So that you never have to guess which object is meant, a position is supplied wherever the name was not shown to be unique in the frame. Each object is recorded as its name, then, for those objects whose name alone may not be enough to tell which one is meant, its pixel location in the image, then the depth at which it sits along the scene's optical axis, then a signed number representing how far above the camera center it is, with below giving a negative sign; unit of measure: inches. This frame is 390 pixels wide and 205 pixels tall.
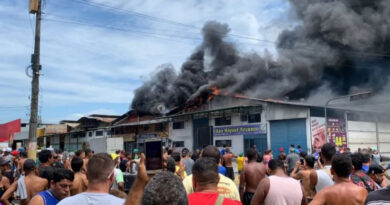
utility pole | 465.4 +62.3
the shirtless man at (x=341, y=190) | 141.0 -24.9
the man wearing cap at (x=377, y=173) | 199.8 -25.6
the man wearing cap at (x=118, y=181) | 254.5 -35.8
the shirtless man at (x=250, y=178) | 234.7 -32.1
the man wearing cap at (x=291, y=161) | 477.1 -42.6
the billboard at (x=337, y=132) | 989.9 -9.2
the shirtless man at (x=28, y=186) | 199.8 -30.2
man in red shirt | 106.9 -18.0
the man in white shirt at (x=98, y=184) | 101.3 -15.5
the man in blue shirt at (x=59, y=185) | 136.2 -21.8
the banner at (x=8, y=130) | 1174.3 +10.7
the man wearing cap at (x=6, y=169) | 286.0 -31.2
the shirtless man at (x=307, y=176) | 220.0 -30.2
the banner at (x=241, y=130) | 1045.9 +0.7
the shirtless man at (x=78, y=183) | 197.2 -28.4
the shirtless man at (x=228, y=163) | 353.9 -33.4
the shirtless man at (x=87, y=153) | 346.6 -20.8
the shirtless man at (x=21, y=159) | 353.4 -27.1
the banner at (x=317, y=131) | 951.6 -5.5
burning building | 1017.5 +161.1
